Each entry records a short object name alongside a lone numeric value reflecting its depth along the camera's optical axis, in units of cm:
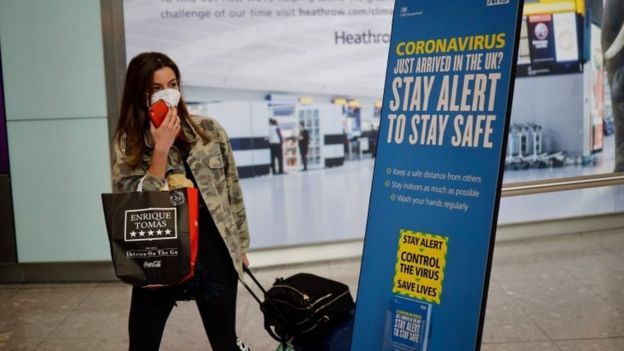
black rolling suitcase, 234
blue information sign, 199
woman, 218
